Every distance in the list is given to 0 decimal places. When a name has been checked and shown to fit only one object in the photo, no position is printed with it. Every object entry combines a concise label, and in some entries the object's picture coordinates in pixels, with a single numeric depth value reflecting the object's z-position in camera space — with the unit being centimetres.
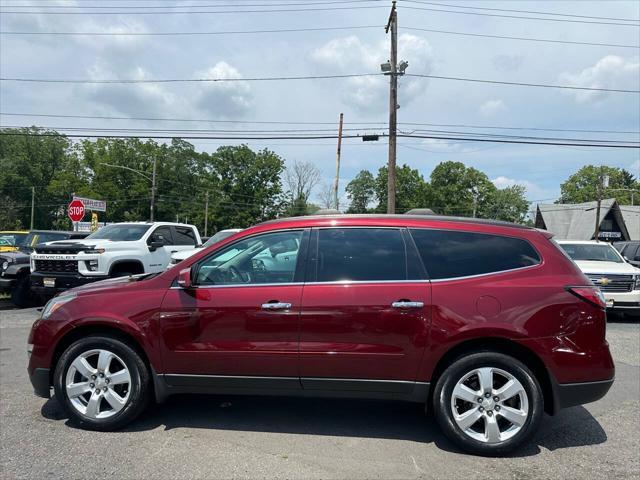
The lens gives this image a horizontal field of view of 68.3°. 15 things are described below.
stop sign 1762
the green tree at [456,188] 7050
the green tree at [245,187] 6850
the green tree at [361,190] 8088
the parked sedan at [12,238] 1567
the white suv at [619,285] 1004
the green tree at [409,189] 7069
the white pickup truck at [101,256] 944
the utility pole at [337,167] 2829
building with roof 4927
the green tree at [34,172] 6956
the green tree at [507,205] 7512
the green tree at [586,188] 8369
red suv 365
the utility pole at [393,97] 1886
